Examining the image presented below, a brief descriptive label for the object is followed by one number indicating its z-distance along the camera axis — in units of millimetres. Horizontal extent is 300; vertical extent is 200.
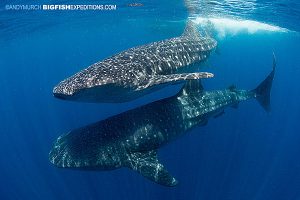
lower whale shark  8430
